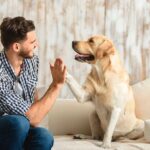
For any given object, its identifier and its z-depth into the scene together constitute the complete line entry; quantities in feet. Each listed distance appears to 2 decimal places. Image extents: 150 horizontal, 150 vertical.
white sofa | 12.50
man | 8.59
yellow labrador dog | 11.52
